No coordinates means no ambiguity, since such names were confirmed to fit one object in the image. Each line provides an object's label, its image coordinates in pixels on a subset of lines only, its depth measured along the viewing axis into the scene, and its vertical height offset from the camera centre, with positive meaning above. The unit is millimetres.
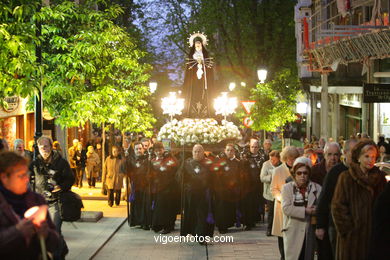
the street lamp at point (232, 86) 40650 +2590
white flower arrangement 18281 -31
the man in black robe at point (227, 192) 14477 -1285
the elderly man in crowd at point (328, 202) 7898 -802
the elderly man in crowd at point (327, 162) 9430 -427
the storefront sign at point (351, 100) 32872 +1522
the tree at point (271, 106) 29266 +1068
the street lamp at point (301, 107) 40469 +1339
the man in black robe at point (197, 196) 13023 -1228
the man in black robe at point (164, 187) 14516 -1180
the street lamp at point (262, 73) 26289 +2158
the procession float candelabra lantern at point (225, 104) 21219 +805
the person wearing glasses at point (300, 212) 8656 -996
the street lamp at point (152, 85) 29483 +1925
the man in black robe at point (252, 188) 15080 -1246
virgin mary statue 23203 +1540
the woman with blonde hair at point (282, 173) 10391 -630
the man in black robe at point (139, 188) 14906 -1225
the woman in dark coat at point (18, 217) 5234 -653
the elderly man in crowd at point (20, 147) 11445 -261
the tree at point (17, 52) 11406 +1330
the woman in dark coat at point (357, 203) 7156 -736
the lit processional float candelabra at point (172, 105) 21336 +810
